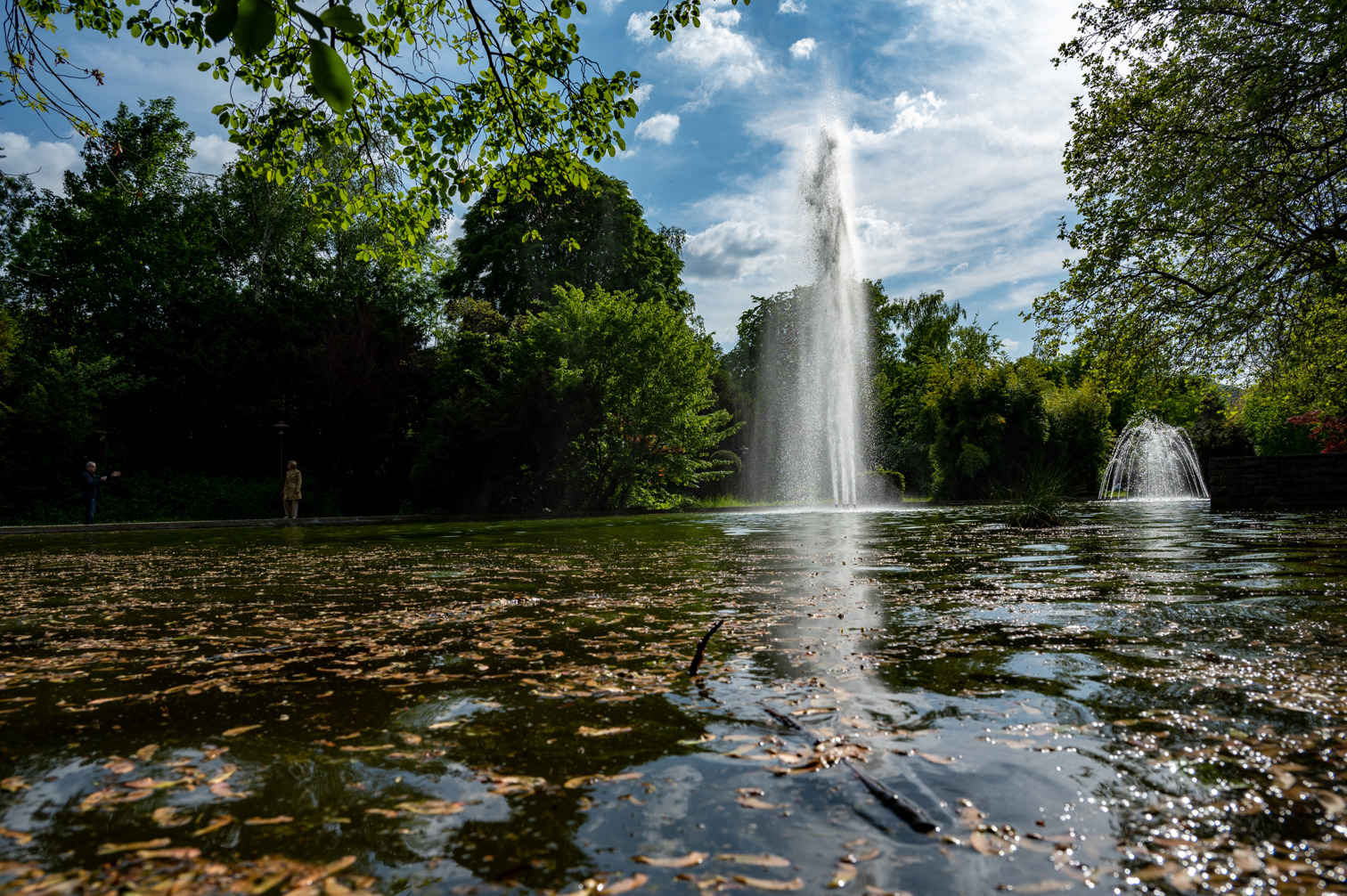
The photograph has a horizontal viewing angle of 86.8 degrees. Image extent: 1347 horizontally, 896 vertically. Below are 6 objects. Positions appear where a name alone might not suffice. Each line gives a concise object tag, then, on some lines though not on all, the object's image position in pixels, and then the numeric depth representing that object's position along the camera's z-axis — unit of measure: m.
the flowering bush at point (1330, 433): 24.31
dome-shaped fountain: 29.84
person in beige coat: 21.50
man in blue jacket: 20.77
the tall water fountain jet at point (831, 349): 25.12
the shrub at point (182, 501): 24.51
